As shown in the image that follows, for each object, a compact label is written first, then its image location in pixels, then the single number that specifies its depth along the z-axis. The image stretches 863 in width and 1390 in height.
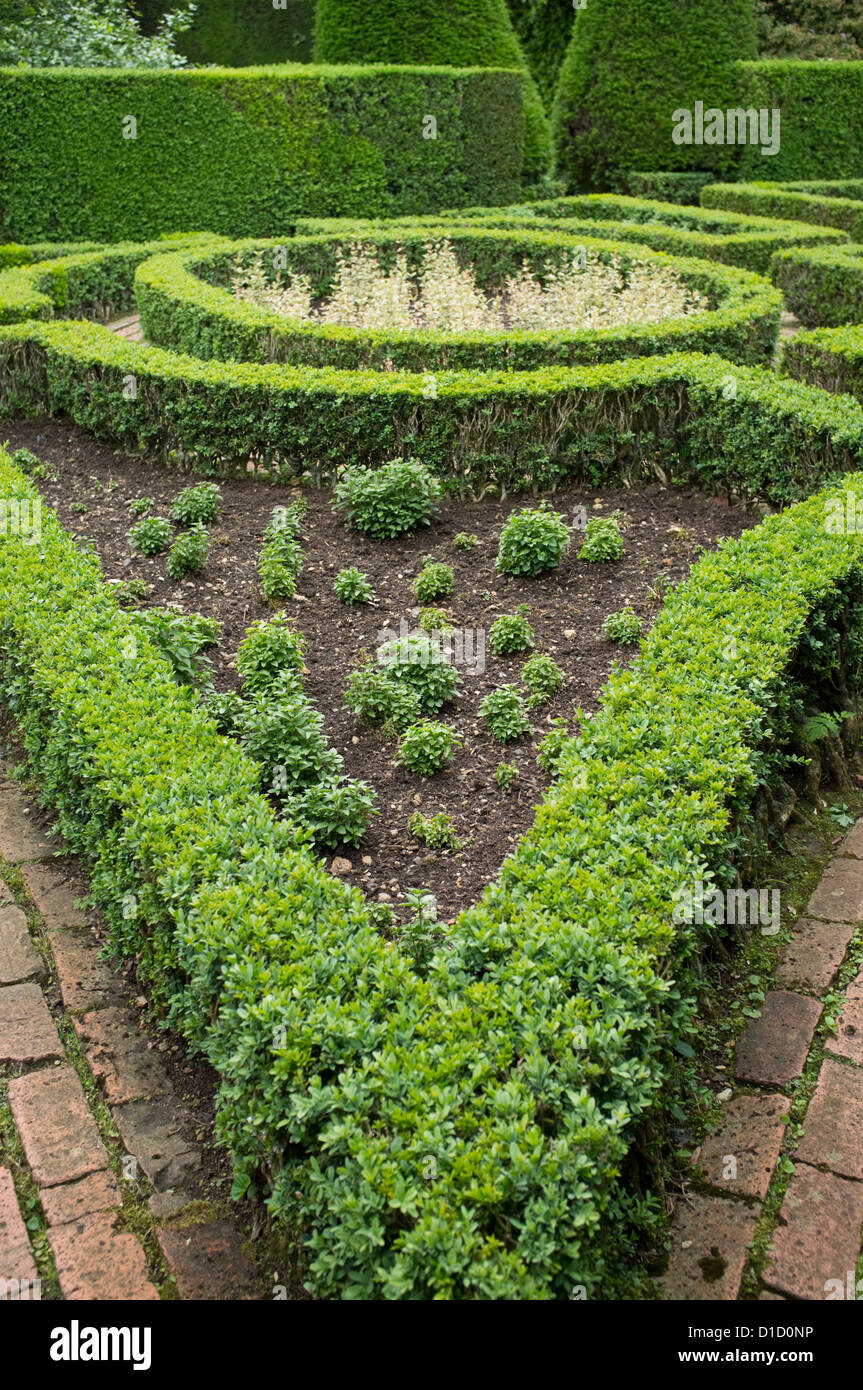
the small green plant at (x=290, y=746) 4.51
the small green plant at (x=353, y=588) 6.25
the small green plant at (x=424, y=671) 5.23
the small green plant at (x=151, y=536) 6.92
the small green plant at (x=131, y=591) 6.31
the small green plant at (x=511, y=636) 5.68
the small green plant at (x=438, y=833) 4.34
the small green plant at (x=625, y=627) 5.64
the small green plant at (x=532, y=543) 6.35
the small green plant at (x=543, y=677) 5.31
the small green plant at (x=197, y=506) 7.25
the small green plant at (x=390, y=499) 6.99
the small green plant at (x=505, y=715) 4.98
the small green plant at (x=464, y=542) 6.85
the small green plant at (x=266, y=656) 5.26
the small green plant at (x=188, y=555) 6.56
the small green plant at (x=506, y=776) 4.68
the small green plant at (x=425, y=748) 4.77
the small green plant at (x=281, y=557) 6.30
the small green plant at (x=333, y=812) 4.30
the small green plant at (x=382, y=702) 5.06
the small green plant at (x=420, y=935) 3.53
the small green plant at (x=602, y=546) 6.49
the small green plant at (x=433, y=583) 6.25
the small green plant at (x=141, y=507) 7.52
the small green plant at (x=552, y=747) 4.57
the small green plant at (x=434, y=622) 5.86
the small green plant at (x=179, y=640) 5.29
